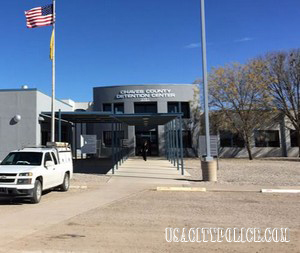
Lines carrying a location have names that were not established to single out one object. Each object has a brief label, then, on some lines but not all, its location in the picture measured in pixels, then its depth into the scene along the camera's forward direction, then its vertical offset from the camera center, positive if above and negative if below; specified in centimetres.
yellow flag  1739 +550
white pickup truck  1030 -61
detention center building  3928 +232
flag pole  1713 +427
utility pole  1603 -11
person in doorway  3047 -1
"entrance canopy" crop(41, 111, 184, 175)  2005 +210
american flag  1684 +678
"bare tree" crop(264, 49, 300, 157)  3319 +643
